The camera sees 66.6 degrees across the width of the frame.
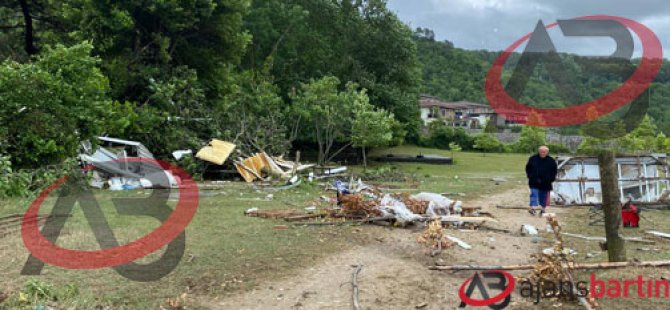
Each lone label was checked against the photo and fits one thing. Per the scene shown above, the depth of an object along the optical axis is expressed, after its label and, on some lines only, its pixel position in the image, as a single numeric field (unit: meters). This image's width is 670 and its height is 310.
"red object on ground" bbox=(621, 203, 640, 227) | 9.63
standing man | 10.16
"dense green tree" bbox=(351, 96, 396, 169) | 23.08
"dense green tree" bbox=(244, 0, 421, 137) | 31.94
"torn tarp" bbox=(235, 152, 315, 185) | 17.92
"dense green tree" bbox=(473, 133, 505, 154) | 48.84
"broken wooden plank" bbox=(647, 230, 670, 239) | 8.60
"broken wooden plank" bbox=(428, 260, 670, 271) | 5.66
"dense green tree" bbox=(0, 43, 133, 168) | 12.70
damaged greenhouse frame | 12.67
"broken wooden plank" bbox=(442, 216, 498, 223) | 9.04
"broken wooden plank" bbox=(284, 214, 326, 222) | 9.65
